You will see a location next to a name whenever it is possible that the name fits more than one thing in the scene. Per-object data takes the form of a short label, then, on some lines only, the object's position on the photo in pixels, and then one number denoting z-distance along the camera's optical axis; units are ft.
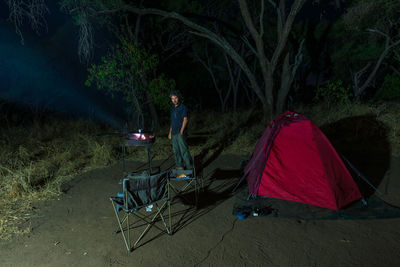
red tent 16.06
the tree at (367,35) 37.27
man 20.48
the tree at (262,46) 32.73
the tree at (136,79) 30.19
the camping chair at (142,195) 12.47
